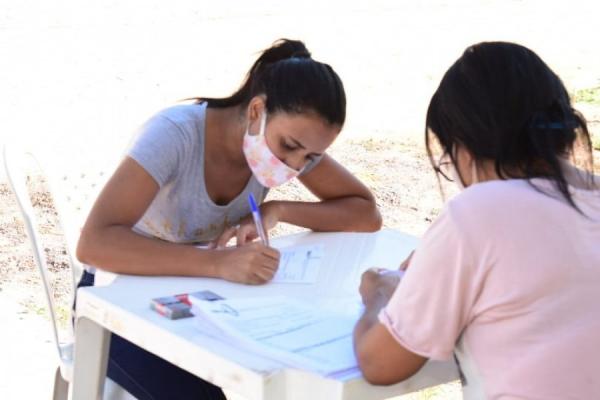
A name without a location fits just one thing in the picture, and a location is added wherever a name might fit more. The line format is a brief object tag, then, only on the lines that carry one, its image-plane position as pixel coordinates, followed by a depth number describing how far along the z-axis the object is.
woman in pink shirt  2.05
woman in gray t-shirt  3.05
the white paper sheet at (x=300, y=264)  3.06
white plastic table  2.20
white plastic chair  3.41
